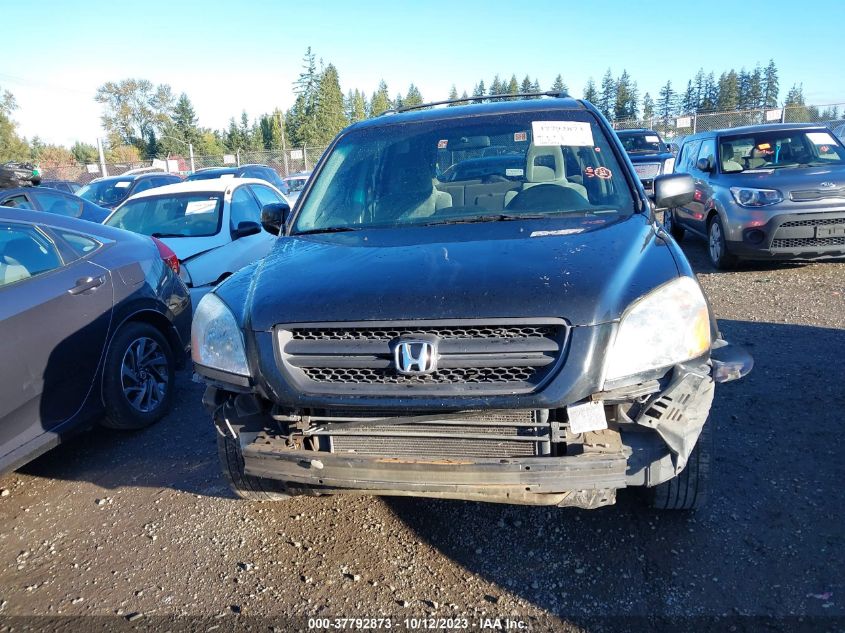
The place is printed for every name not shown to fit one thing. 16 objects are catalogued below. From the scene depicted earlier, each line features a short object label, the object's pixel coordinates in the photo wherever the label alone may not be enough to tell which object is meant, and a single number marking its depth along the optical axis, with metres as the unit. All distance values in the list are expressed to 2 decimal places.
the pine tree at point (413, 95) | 118.44
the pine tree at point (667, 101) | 112.62
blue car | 8.43
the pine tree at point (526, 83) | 121.00
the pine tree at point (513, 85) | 123.56
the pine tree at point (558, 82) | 118.41
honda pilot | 2.27
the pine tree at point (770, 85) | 96.34
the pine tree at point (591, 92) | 108.84
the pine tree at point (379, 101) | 102.47
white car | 6.45
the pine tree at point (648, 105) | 88.48
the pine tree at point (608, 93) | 107.28
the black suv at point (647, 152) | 15.75
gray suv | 7.28
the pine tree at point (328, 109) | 65.62
